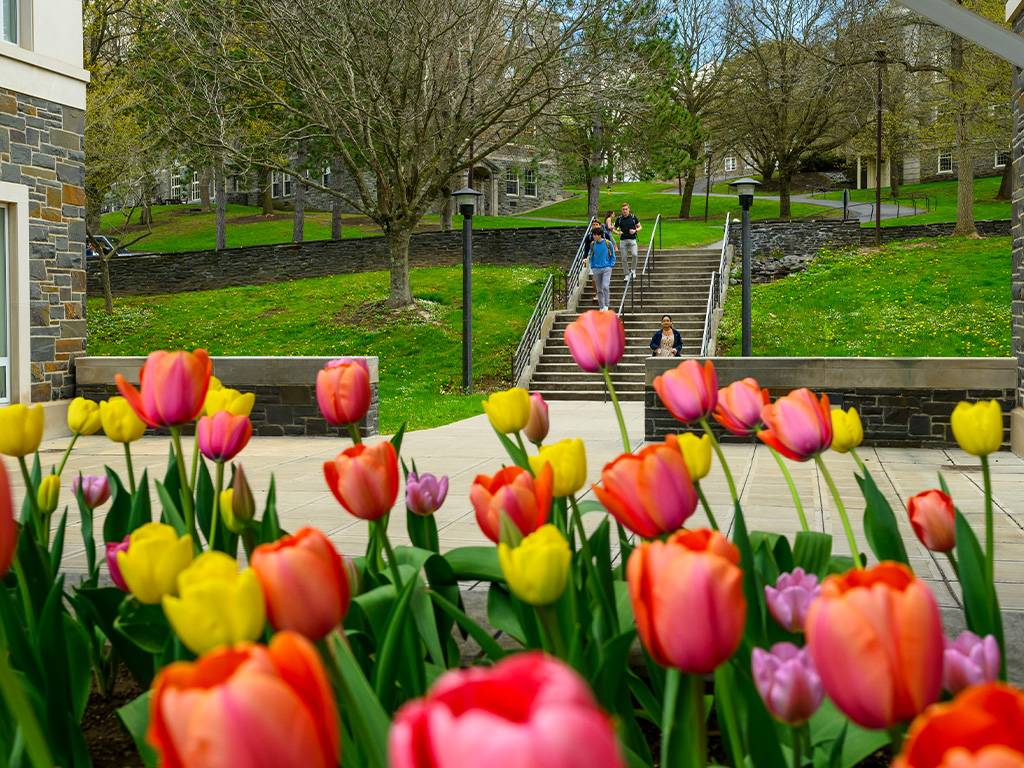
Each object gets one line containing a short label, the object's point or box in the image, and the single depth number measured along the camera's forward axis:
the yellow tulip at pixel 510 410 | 2.01
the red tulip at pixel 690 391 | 1.91
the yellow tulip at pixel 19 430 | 1.93
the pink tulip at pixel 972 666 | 1.13
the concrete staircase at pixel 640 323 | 17.72
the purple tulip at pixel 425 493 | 1.99
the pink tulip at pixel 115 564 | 1.73
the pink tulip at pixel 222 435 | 1.92
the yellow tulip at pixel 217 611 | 0.94
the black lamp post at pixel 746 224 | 15.74
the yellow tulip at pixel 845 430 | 1.89
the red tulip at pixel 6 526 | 0.96
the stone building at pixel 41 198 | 11.47
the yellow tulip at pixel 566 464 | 1.68
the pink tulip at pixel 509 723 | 0.50
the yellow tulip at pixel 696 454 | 1.78
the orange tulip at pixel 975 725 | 0.60
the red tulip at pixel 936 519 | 1.61
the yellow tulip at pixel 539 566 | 1.11
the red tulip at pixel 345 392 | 1.81
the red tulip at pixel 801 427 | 1.67
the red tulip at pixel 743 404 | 1.94
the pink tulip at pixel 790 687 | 1.09
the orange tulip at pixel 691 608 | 0.87
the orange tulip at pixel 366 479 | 1.47
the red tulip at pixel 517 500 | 1.47
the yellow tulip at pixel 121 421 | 2.15
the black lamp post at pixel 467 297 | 16.70
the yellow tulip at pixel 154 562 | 1.32
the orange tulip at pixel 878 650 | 0.79
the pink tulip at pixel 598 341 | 2.04
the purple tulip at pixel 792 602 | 1.46
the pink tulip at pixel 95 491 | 2.33
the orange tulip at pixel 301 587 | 1.00
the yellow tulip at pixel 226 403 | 2.07
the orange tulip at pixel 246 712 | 0.61
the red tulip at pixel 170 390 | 1.69
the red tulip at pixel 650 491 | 1.32
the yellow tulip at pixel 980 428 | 1.72
